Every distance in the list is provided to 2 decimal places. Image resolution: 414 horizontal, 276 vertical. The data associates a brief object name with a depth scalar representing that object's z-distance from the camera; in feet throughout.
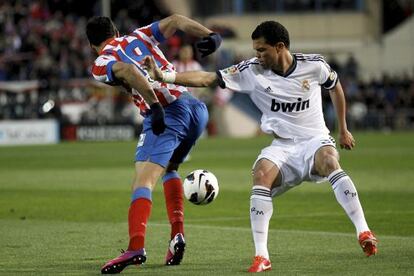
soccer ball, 64.75
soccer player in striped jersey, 59.26
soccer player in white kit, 59.72
